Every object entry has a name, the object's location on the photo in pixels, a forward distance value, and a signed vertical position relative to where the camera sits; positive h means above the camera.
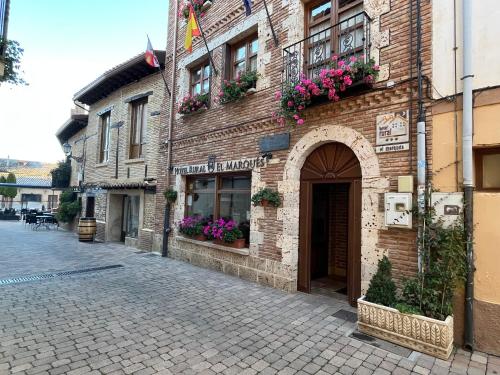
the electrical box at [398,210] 4.05 -0.08
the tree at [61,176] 16.81 +1.09
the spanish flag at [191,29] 7.11 +4.06
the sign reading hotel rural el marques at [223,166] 6.45 +0.80
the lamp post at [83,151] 14.56 +2.34
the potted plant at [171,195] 8.66 +0.08
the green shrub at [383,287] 3.83 -1.09
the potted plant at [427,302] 3.40 -1.20
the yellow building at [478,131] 3.48 +0.93
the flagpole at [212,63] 7.43 +3.42
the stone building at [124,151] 10.01 +1.76
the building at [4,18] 5.26 +3.10
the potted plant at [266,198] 5.90 +0.05
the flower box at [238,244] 6.69 -0.99
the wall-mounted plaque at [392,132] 4.30 +1.05
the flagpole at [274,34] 6.00 +3.42
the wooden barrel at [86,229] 11.49 -1.28
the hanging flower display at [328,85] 4.60 +1.89
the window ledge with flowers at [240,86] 6.60 +2.56
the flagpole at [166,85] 9.12 +3.42
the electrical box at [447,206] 3.65 -0.01
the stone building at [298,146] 4.45 +1.07
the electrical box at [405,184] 4.06 +0.27
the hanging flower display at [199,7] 8.31 +5.35
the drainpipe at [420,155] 3.89 +0.66
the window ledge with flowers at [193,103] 7.95 +2.56
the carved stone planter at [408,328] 3.32 -1.47
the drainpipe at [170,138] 8.85 +1.79
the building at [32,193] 33.88 +0.16
